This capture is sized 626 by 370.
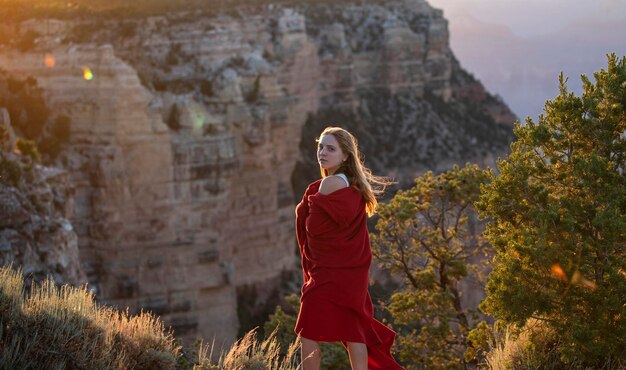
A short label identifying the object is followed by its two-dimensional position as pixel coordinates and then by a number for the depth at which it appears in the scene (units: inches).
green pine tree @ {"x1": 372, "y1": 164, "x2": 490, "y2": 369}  498.9
